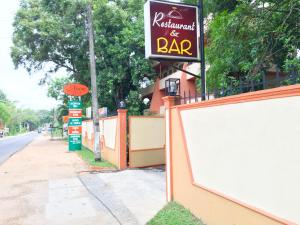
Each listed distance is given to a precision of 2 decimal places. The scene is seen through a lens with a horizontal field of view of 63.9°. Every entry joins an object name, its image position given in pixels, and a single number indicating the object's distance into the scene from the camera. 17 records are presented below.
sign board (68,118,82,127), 14.91
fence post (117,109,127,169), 9.00
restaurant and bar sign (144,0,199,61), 4.85
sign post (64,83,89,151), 14.54
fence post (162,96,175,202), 5.19
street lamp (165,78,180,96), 5.21
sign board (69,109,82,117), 15.17
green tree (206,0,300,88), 5.12
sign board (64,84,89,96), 14.37
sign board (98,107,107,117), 13.19
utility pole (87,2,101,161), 10.66
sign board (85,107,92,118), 18.31
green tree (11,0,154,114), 16.09
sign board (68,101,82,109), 14.96
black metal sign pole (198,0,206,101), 5.12
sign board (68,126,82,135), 15.01
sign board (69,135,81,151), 15.35
